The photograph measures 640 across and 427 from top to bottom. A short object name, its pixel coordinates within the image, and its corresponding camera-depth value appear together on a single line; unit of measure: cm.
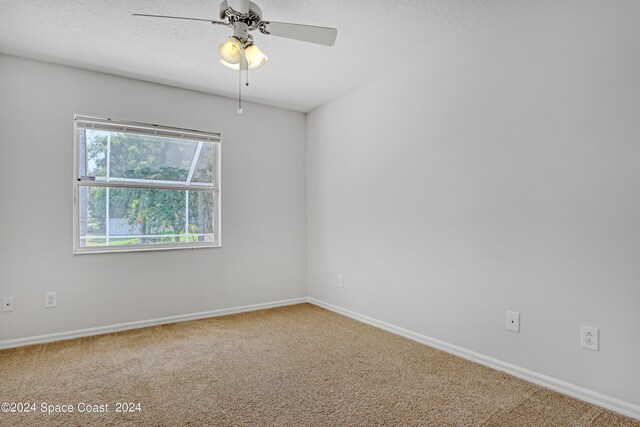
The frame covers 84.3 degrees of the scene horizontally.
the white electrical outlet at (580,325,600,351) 187
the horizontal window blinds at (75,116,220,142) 308
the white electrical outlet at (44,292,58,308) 288
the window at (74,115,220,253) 309
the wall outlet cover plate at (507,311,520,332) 220
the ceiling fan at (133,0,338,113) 182
